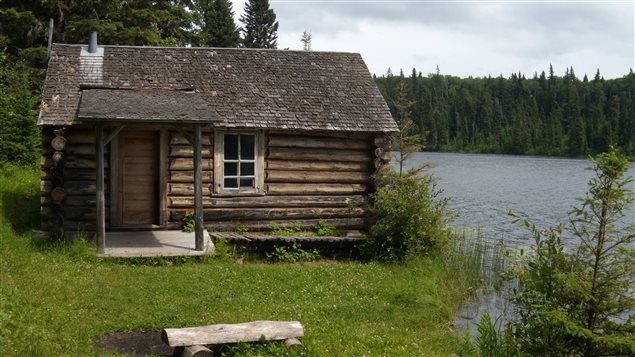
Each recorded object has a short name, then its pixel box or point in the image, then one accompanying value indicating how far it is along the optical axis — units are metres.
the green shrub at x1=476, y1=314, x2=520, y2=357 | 7.99
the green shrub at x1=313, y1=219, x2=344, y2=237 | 16.89
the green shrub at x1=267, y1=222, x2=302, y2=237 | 16.59
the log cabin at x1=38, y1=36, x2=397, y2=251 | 15.07
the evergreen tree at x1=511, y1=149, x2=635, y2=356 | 6.78
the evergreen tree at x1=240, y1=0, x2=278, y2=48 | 54.59
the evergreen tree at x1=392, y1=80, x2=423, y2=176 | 18.61
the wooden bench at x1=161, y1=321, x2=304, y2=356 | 7.77
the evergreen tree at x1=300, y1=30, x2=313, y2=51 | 54.09
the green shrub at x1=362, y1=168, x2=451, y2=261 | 15.24
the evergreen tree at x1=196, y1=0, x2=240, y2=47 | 48.91
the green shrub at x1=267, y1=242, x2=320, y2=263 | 15.22
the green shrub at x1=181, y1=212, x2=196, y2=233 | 15.93
